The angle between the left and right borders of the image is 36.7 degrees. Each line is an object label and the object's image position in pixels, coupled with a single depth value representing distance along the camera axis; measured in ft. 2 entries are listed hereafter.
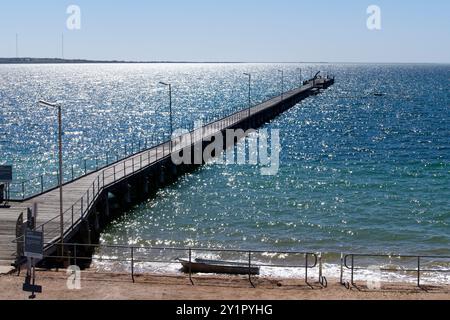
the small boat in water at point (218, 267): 77.51
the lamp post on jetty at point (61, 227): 78.79
